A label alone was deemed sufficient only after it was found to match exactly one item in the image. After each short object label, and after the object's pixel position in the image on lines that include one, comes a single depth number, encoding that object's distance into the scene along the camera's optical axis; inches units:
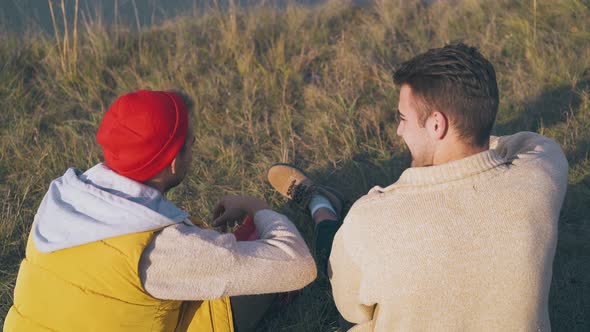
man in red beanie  74.3
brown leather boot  129.3
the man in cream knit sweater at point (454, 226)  68.1
